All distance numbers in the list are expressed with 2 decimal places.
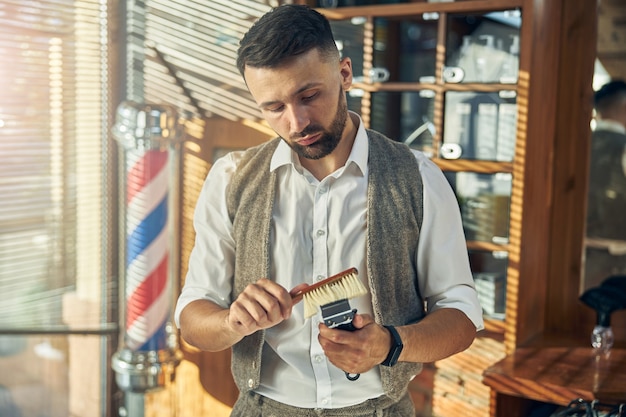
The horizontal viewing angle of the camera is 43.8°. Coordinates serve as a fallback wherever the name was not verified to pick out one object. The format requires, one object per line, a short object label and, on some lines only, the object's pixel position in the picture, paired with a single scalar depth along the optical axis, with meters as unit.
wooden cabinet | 2.37
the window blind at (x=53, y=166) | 2.72
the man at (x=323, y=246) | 1.33
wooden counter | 1.99
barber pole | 2.50
